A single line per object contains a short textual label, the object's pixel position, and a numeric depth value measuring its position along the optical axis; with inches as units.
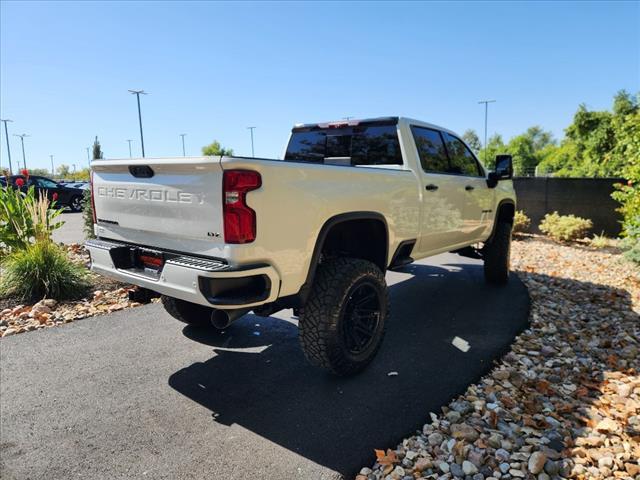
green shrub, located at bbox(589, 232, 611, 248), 364.2
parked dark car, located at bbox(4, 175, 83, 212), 686.5
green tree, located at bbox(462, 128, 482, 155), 4070.1
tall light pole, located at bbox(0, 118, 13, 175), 2046.5
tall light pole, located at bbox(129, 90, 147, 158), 1484.1
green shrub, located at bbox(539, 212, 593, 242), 383.9
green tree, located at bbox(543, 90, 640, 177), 822.2
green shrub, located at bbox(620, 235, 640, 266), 258.8
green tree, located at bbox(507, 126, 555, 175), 2663.9
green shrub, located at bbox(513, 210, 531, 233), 418.0
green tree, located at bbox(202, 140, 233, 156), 2716.5
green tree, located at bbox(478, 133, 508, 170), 2384.6
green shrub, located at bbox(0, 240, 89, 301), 206.7
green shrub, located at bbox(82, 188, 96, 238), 303.4
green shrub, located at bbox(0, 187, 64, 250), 217.3
